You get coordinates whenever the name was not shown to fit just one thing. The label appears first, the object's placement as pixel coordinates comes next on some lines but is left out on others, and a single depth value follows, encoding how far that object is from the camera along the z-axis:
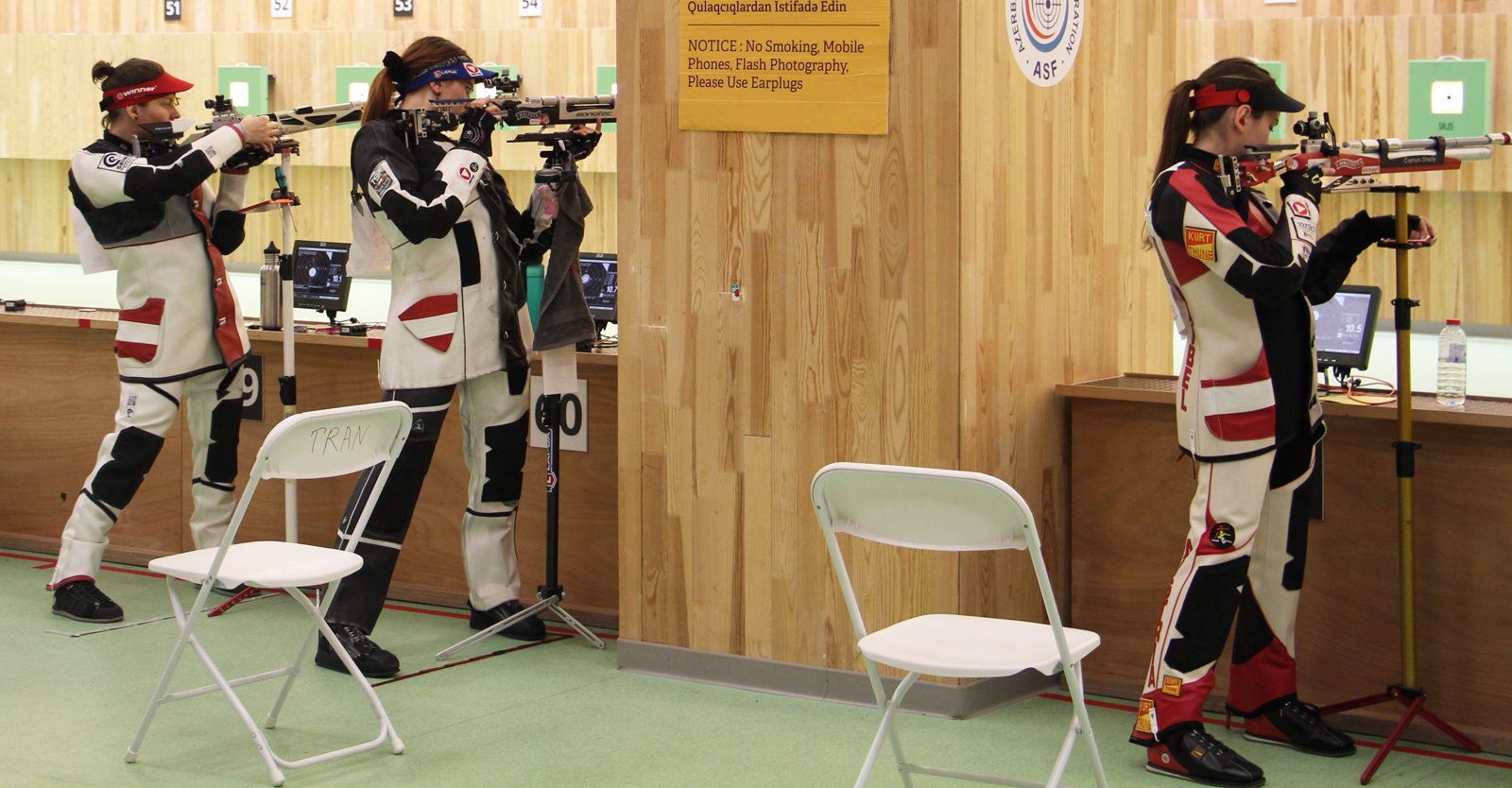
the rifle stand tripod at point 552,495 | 4.29
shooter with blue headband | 3.99
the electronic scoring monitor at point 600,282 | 4.85
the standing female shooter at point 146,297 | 4.57
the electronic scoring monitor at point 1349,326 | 3.59
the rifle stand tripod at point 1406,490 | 3.17
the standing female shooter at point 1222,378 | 3.07
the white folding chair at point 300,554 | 3.02
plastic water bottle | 3.42
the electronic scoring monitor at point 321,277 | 5.25
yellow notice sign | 3.48
